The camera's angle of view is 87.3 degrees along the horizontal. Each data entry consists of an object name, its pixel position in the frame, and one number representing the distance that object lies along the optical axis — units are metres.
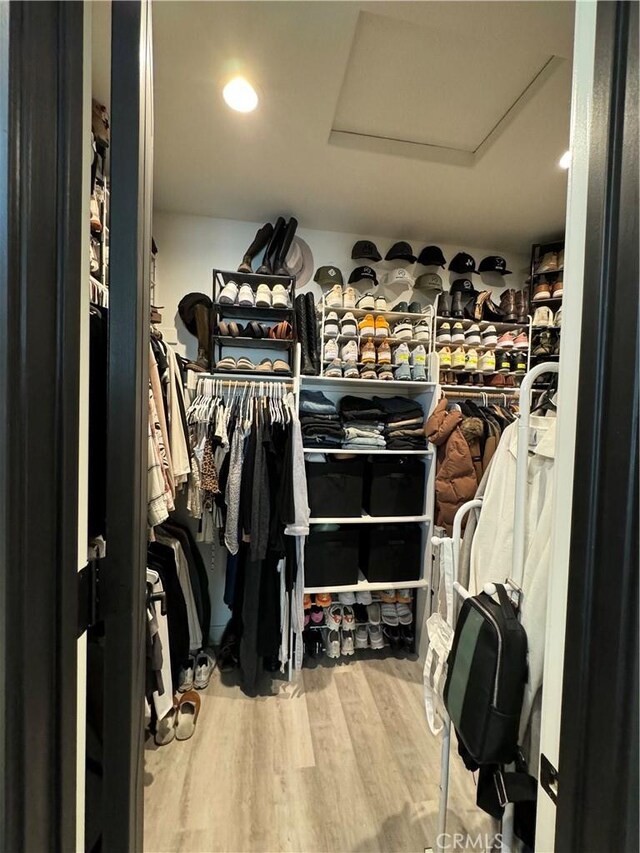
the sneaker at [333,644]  1.95
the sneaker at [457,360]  2.00
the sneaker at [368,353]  1.90
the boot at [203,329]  1.85
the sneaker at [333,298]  1.90
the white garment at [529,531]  0.82
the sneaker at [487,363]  2.05
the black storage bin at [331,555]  1.87
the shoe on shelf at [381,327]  1.92
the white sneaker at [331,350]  1.90
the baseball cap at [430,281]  2.07
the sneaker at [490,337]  2.05
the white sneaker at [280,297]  1.82
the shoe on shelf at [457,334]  2.01
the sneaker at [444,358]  1.98
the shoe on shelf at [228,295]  1.79
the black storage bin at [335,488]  1.87
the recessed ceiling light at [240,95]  1.14
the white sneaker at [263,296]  1.81
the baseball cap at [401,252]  2.01
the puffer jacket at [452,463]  1.84
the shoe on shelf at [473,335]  2.03
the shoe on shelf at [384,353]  1.91
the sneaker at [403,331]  1.94
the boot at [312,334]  1.91
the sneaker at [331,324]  1.91
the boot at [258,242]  1.89
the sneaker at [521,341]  2.07
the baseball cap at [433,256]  2.07
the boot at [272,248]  1.90
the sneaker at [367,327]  1.91
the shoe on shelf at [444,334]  2.00
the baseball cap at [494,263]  2.16
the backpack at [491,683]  0.77
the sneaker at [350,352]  1.88
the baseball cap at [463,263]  2.13
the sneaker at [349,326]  1.89
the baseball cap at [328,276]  2.00
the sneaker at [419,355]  1.98
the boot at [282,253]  1.92
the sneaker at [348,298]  1.91
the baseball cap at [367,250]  1.99
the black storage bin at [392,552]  1.96
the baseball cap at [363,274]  2.00
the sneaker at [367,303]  1.92
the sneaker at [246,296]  1.82
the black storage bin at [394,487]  1.94
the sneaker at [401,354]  1.95
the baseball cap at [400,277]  2.04
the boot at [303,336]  1.89
